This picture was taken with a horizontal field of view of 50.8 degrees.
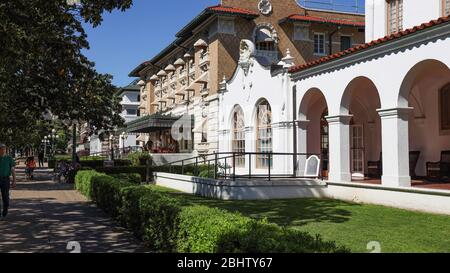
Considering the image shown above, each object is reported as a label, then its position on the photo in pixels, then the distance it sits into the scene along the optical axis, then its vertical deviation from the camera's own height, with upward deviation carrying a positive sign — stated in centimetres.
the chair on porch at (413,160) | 1582 -21
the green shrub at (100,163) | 3556 -65
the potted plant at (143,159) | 3030 -31
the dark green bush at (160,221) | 719 -109
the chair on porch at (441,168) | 1423 -45
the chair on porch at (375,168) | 1675 -51
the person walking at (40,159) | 5132 -59
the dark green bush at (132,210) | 895 -111
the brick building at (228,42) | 3059 +786
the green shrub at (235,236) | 487 -93
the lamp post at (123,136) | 6379 +248
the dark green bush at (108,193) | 1098 -101
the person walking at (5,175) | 1148 -50
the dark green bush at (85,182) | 1563 -102
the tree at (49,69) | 1080 +304
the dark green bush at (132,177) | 2070 -106
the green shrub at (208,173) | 1992 -85
